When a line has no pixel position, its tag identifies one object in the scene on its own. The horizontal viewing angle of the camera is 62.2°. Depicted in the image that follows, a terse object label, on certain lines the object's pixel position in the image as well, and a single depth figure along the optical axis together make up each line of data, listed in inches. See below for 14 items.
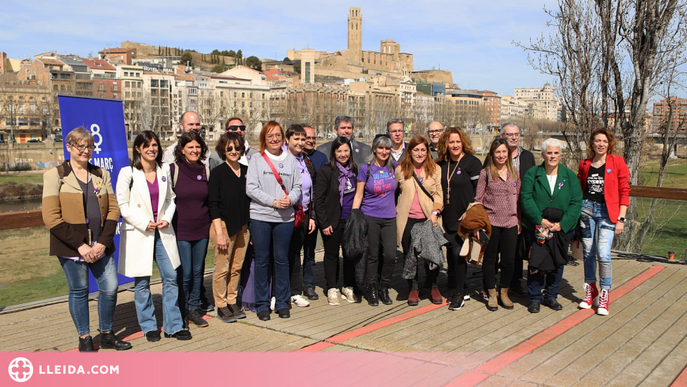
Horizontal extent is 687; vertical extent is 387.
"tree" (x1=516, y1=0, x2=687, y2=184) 374.9
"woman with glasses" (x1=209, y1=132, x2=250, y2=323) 204.4
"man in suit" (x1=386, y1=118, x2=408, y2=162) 252.4
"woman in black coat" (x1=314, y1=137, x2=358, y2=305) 229.6
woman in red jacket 220.7
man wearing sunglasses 221.6
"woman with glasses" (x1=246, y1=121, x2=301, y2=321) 209.0
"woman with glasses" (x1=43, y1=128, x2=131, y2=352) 171.6
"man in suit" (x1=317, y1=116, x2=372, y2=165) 249.6
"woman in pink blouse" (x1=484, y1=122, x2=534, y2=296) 244.7
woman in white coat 185.8
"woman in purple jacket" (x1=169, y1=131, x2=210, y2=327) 198.7
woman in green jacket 221.0
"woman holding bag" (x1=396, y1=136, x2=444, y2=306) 230.1
